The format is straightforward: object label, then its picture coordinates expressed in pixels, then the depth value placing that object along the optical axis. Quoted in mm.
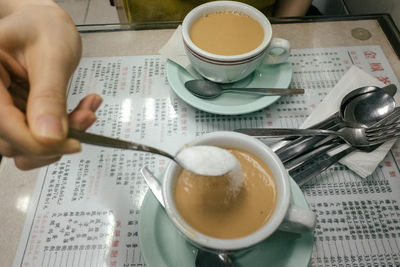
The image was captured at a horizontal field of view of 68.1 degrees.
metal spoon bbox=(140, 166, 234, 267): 531
